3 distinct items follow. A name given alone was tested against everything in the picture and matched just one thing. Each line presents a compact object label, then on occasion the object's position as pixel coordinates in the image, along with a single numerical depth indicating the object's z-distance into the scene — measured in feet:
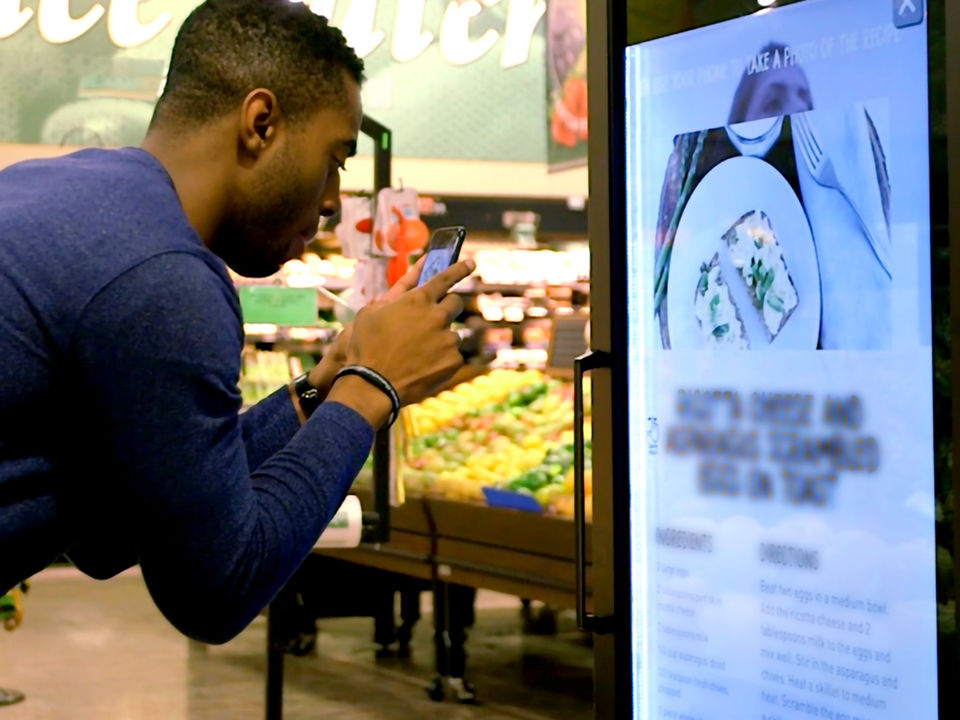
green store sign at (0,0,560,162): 24.30
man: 4.54
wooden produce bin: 17.67
